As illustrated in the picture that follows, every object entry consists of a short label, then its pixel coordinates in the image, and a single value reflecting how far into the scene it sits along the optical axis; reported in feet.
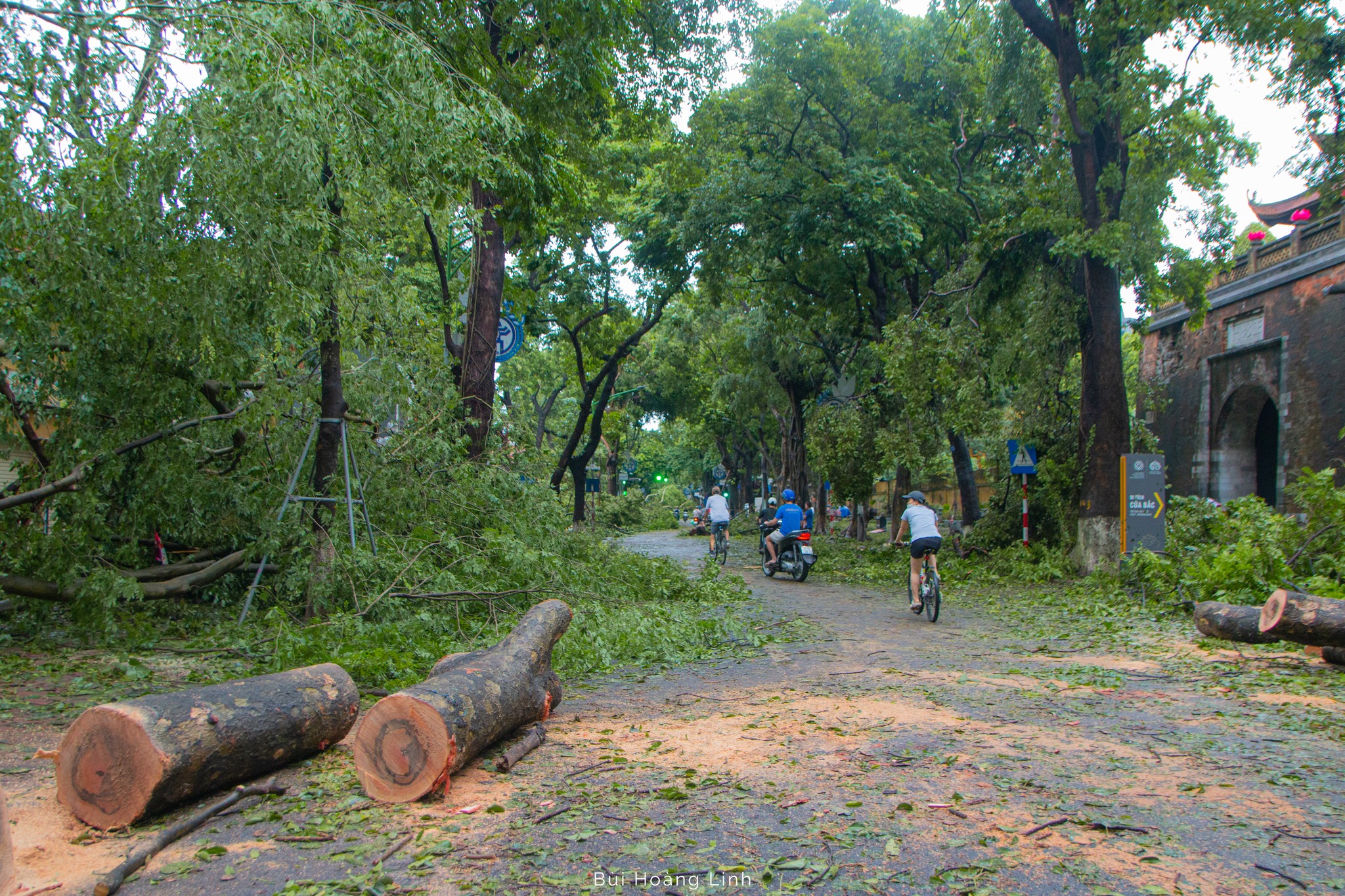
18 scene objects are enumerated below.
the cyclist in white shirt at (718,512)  73.05
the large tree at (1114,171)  45.55
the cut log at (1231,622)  28.14
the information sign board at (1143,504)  43.42
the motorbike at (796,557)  55.98
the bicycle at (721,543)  74.38
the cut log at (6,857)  10.30
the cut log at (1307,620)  24.13
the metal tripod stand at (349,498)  27.35
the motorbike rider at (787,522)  56.85
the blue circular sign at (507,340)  44.39
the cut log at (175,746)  12.84
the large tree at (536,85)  34.24
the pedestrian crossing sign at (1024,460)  56.95
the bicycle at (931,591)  36.96
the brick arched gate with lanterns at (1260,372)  68.80
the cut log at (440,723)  14.07
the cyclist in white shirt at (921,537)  37.42
